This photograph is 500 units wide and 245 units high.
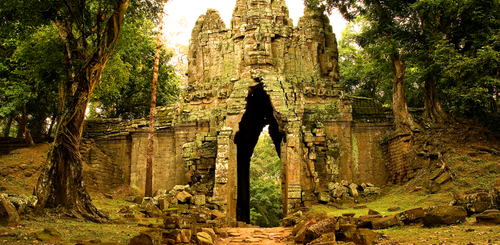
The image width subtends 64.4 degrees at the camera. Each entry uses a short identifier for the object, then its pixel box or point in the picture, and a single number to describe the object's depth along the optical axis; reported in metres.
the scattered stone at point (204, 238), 9.32
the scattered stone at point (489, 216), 7.36
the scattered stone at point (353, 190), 15.75
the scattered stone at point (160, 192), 16.28
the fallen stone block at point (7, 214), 7.39
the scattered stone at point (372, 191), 16.05
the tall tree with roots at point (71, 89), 9.69
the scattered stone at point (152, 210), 12.71
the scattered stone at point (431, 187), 13.05
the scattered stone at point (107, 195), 16.67
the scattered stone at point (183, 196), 14.38
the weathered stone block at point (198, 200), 14.48
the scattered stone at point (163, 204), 13.41
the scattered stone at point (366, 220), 9.23
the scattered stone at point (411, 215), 8.49
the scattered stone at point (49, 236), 6.70
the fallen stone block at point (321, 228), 8.83
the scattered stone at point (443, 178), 13.20
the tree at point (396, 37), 16.33
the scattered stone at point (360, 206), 13.77
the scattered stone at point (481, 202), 8.19
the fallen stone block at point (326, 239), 7.89
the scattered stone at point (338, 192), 15.53
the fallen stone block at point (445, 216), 7.90
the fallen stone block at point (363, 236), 7.72
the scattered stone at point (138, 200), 15.74
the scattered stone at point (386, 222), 8.62
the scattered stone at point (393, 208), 11.68
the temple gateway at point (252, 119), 16.56
